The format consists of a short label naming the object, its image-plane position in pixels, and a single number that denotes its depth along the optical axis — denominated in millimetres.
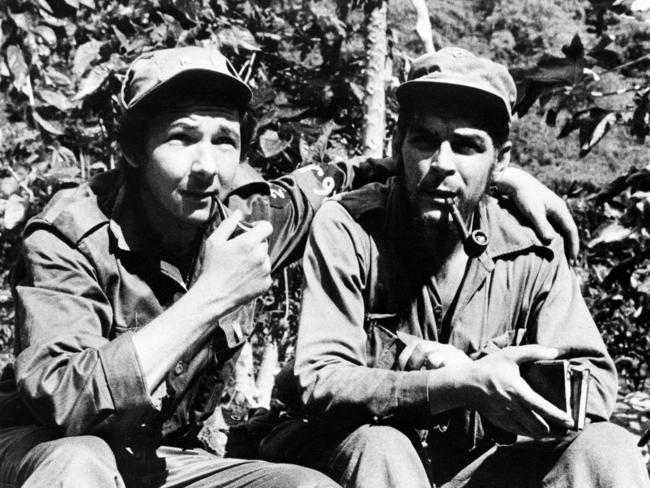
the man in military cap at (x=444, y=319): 3047
